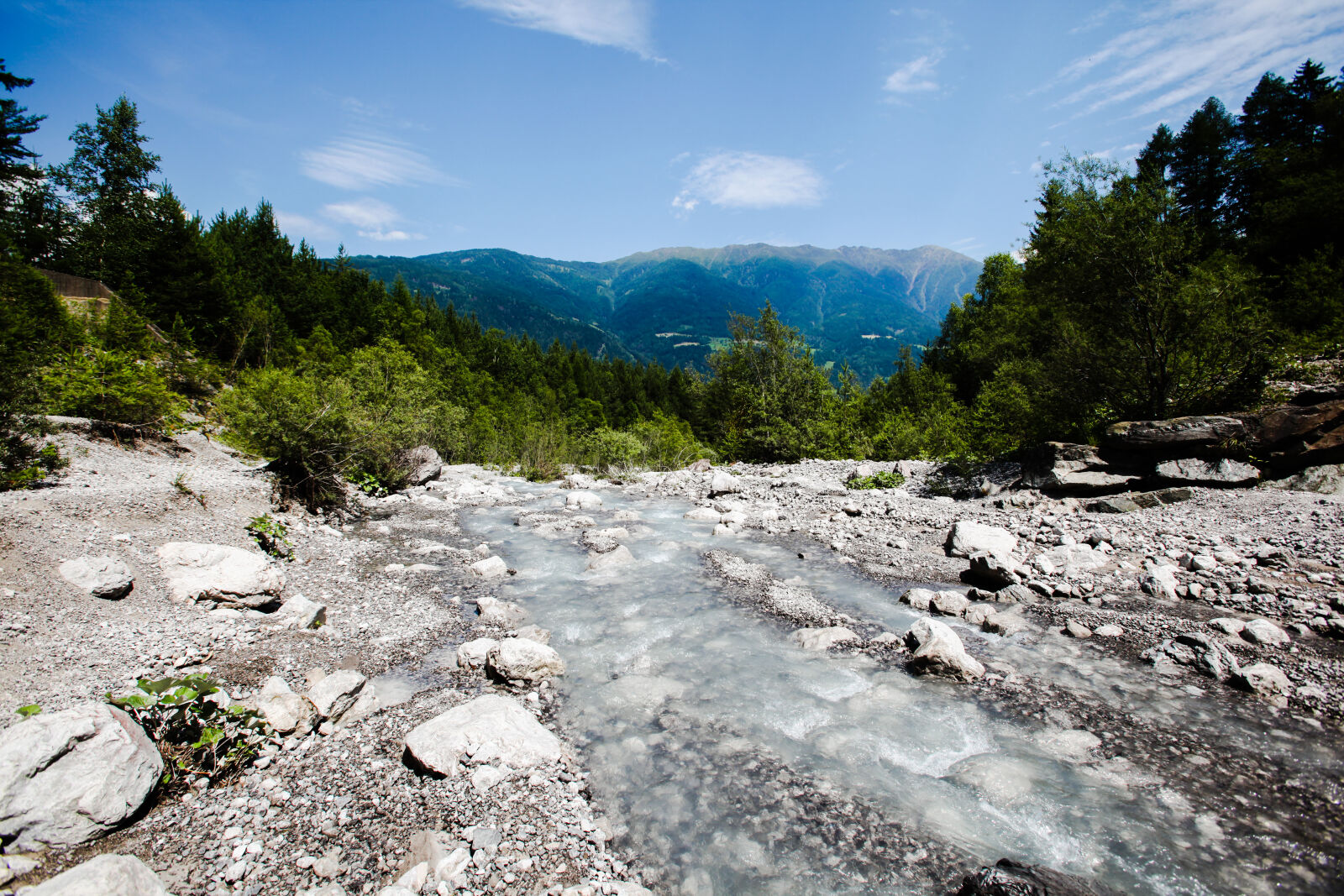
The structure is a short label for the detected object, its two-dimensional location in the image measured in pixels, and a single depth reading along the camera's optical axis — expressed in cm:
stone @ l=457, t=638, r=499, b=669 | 546
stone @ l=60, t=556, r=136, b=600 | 514
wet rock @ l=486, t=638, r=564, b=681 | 525
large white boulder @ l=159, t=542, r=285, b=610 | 580
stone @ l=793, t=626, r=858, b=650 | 621
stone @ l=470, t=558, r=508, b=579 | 873
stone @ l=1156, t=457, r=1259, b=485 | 964
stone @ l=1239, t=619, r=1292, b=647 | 532
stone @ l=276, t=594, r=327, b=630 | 590
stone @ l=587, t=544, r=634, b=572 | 939
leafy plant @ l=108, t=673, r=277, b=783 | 334
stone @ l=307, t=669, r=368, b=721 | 422
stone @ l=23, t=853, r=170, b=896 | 218
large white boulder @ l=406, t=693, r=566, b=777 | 379
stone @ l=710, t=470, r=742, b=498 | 1650
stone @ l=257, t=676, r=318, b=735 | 392
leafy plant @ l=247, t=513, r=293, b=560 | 824
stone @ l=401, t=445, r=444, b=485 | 1738
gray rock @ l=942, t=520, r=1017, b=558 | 889
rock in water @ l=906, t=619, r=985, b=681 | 531
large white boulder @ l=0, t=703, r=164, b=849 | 262
